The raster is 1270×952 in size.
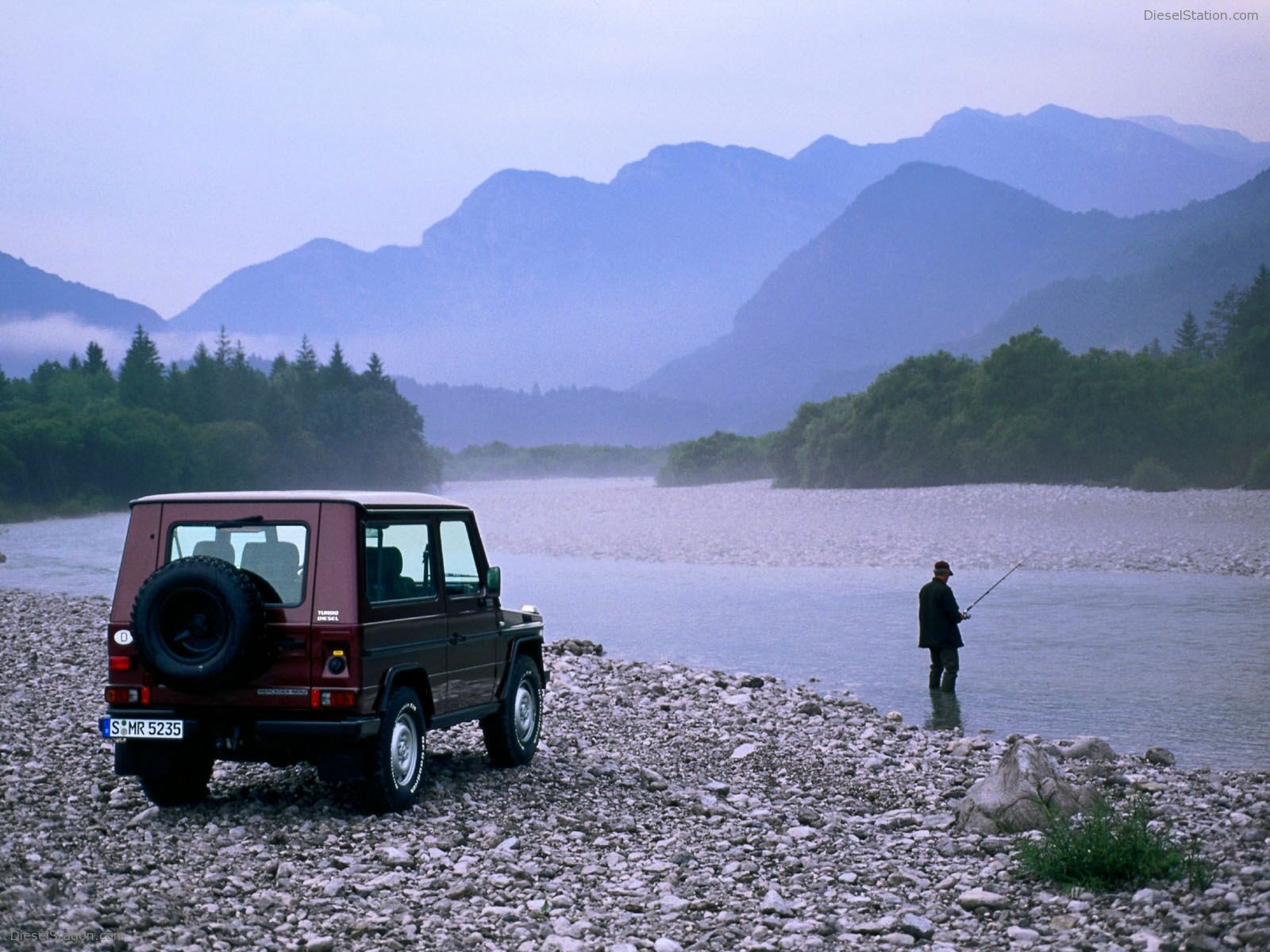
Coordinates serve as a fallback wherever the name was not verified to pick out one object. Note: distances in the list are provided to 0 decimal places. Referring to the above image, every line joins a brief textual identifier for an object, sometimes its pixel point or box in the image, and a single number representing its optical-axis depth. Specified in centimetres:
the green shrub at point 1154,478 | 8488
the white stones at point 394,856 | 882
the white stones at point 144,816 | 999
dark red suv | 942
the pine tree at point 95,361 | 17438
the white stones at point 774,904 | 776
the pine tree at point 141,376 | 14800
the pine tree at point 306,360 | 18601
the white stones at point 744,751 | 1332
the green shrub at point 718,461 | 15200
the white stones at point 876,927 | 734
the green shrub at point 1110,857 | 777
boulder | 952
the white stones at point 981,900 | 767
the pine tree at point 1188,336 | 13825
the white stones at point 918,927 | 727
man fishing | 1820
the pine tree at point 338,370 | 17612
